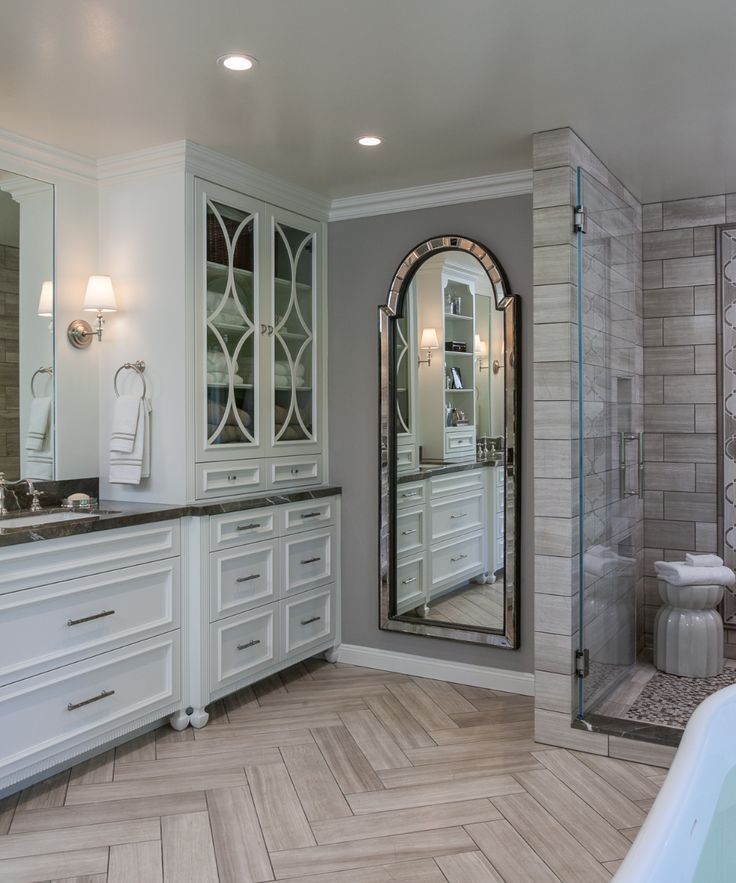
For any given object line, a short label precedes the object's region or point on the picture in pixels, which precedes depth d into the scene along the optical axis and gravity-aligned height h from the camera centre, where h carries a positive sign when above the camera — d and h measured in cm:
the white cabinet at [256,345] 361 +38
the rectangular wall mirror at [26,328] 337 +41
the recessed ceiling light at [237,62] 260 +117
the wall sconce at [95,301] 354 +54
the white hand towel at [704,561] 407 -70
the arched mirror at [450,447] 389 -12
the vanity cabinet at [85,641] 274 -81
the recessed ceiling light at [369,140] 335 +118
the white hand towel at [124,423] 351 +0
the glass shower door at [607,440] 331 -8
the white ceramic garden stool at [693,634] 394 -104
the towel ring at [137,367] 362 +25
